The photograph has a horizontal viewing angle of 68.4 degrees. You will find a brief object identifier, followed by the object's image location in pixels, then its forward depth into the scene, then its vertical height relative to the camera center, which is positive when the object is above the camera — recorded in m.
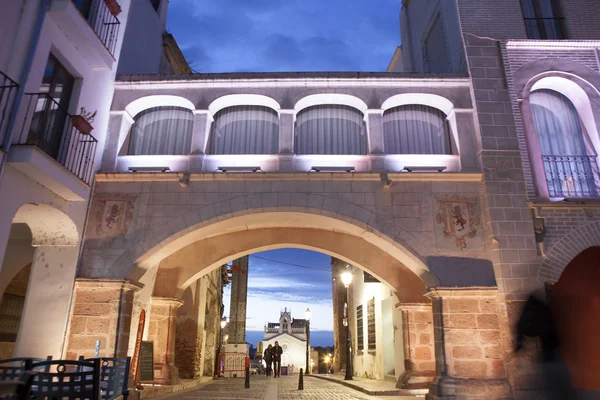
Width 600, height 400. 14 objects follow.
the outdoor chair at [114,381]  5.04 -0.35
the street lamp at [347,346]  13.69 +0.18
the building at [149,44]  11.11 +8.43
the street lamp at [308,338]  20.19 +0.69
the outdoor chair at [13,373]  4.53 -0.24
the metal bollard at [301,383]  11.36 -0.78
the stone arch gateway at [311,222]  8.20 +2.36
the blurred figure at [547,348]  7.71 +0.10
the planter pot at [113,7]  9.36 +6.97
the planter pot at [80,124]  7.93 +3.88
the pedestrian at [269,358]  18.60 -0.28
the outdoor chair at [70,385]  4.27 -0.33
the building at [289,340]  55.31 +1.35
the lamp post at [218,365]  17.68 -0.55
